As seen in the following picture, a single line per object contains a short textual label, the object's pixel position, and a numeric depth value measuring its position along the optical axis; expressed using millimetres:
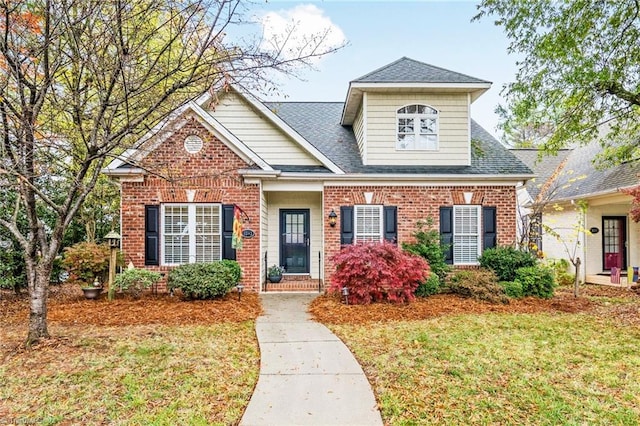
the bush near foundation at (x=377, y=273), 8422
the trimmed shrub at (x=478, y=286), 8859
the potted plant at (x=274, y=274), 11008
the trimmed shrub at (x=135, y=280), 8805
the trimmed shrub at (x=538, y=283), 9445
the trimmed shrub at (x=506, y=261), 9773
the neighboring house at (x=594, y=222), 12656
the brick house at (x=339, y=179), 9820
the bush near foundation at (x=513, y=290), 9289
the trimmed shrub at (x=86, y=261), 9148
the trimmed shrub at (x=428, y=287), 9219
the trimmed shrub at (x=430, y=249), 9875
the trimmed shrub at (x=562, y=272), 12930
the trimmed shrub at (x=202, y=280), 8578
